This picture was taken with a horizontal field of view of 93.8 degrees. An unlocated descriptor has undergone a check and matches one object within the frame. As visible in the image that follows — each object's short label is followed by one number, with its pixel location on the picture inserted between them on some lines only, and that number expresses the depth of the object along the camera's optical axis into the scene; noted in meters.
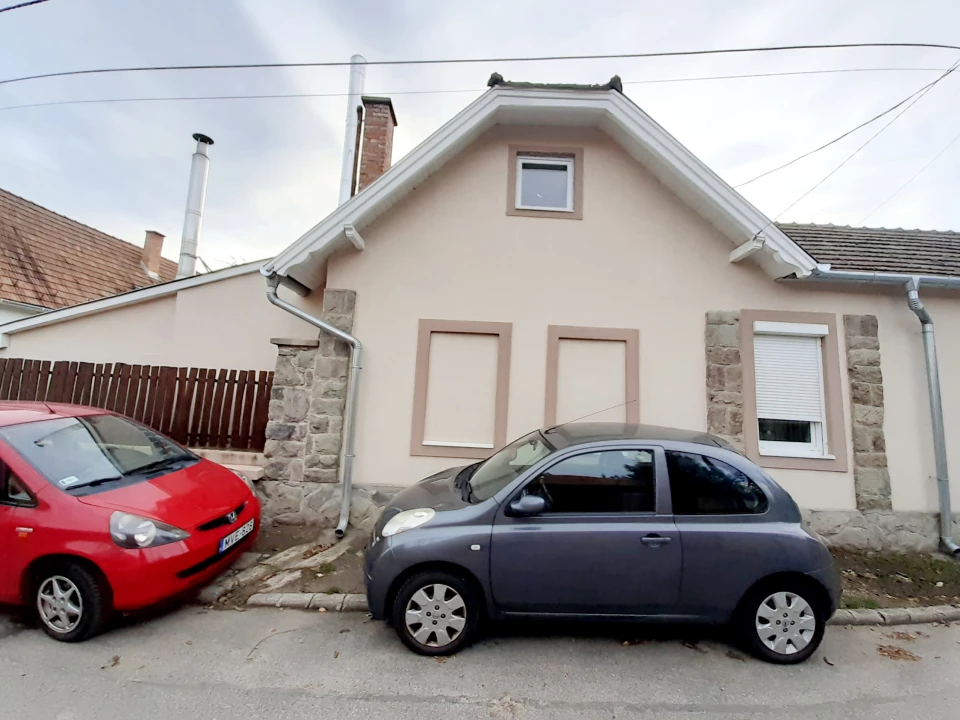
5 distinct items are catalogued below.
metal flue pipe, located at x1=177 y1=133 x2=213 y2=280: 12.23
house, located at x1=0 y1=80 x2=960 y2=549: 5.89
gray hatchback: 3.32
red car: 3.40
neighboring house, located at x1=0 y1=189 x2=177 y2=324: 11.49
